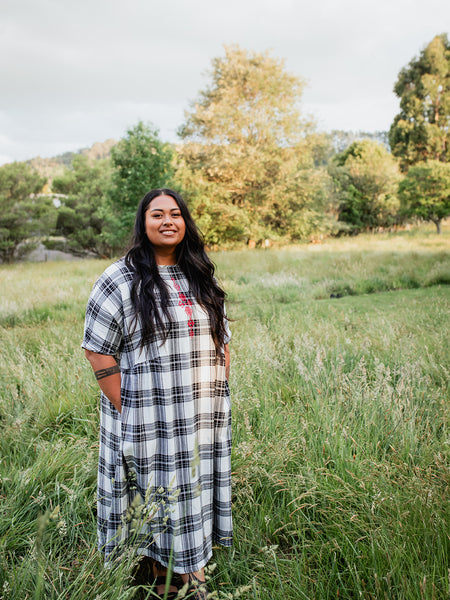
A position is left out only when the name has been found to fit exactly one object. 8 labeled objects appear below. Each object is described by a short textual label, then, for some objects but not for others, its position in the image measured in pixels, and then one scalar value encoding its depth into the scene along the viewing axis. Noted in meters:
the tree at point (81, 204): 24.69
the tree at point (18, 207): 21.31
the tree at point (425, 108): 33.06
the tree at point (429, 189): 23.84
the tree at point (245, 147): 21.62
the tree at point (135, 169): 16.11
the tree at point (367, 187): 34.72
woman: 1.68
